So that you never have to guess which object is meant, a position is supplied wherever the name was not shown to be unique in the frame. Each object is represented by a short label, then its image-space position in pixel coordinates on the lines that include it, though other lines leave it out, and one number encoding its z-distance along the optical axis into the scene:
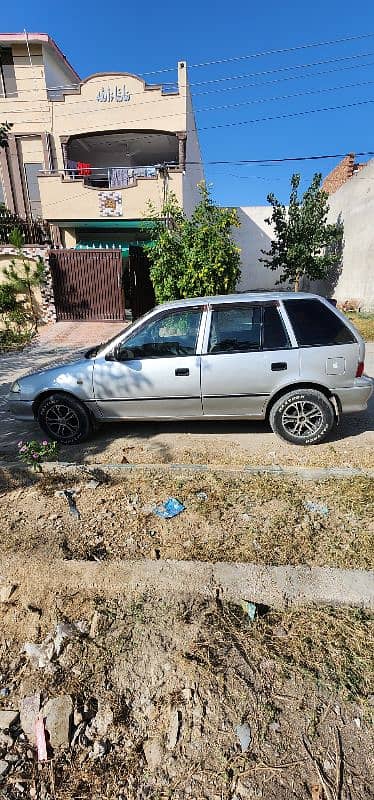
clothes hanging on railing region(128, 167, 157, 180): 14.65
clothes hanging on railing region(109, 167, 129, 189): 15.16
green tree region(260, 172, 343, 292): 15.56
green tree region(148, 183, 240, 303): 9.00
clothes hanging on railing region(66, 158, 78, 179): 15.64
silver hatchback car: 3.88
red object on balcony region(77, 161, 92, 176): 15.09
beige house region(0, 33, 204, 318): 13.66
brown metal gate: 11.90
